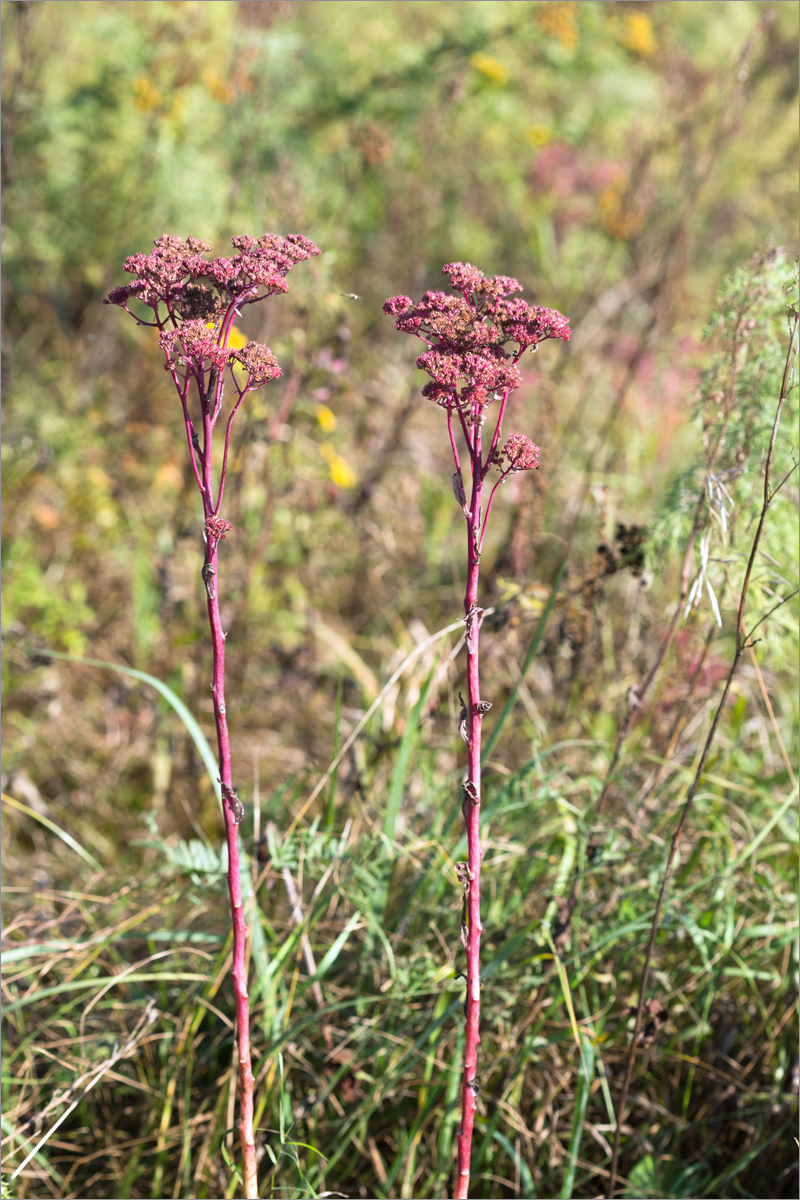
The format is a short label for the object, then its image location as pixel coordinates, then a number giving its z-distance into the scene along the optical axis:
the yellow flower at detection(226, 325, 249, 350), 2.80
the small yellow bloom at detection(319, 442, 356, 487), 3.11
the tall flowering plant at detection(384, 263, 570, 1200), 1.23
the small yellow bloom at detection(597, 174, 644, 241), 3.99
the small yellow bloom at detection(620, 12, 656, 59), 5.38
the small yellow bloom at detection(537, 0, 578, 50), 4.64
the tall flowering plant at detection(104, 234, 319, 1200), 1.23
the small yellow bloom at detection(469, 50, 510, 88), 4.46
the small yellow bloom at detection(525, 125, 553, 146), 5.09
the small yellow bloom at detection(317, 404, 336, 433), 2.96
